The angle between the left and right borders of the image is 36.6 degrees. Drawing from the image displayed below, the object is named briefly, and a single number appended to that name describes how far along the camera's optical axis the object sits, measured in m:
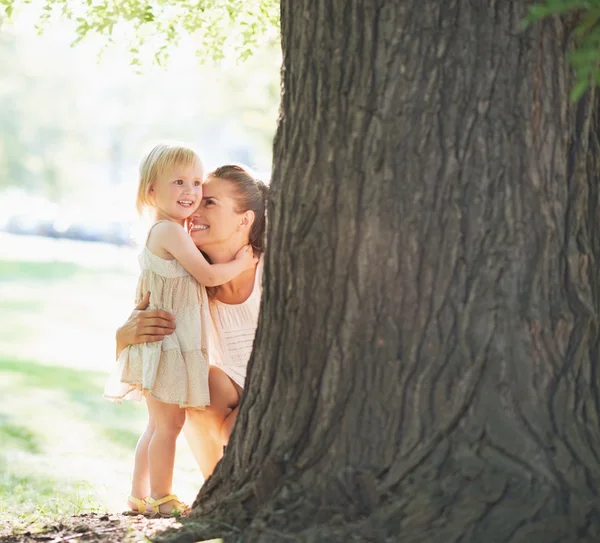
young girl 4.15
